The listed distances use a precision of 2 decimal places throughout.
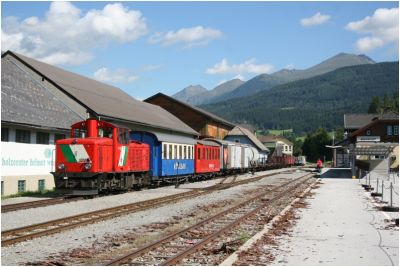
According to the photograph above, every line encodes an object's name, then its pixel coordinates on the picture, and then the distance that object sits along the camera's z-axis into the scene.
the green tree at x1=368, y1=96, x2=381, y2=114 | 174.88
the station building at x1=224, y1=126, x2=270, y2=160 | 98.81
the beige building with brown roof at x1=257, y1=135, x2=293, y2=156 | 151.25
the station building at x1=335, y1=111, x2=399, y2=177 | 45.53
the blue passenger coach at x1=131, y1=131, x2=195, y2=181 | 29.14
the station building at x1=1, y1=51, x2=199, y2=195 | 24.80
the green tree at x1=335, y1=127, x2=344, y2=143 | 153.25
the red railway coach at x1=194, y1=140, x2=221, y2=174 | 37.93
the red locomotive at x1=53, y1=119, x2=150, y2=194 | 21.44
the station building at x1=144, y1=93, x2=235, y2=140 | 77.69
